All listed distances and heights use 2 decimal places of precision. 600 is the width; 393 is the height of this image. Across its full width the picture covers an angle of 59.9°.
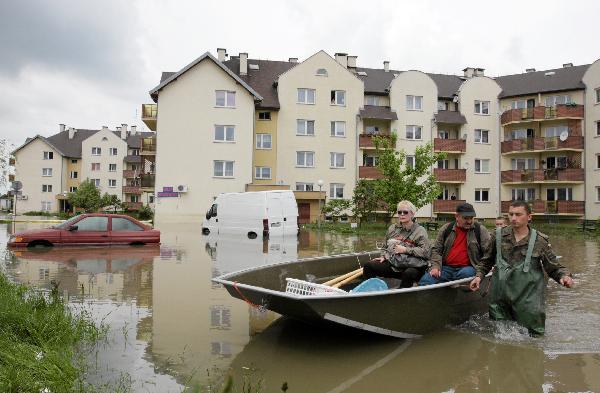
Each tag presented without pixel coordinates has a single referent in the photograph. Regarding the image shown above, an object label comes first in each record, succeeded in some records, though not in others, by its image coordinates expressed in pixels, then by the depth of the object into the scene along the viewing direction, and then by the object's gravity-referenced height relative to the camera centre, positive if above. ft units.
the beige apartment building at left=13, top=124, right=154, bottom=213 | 237.45 +14.80
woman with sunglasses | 24.30 -2.31
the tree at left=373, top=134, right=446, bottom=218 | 93.35 +3.65
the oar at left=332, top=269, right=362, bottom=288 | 26.14 -4.05
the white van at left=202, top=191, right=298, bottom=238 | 76.13 -2.03
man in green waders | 20.86 -2.79
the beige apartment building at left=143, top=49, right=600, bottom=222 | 123.54 +18.42
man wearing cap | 23.21 -2.14
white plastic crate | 22.29 -3.85
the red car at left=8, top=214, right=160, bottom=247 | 53.26 -3.71
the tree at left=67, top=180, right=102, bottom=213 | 195.96 -0.18
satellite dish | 137.29 +17.69
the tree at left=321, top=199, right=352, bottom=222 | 115.50 -1.40
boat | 18.26 -3.95
